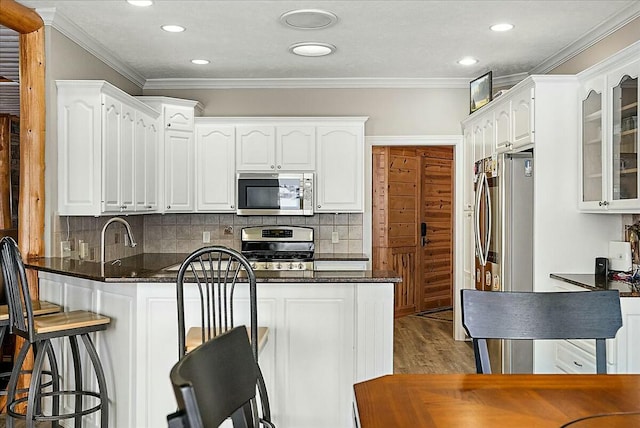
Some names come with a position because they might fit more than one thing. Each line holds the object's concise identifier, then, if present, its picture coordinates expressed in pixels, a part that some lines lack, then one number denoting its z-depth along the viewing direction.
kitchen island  3.17
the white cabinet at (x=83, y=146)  4.04
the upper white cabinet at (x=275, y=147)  5.68
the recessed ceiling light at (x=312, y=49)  4.68
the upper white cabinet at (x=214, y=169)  5.75
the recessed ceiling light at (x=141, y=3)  3.69
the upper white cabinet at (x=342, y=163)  5.66
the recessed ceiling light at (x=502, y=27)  4.18
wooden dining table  1.34
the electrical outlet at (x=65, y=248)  4.09
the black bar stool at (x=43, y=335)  2.87
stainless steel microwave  5.68
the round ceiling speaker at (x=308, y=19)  3.92
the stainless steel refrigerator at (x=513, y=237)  4.14
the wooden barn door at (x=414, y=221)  7.27
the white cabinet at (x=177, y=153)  5.51
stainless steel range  5.84
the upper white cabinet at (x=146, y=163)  4.89
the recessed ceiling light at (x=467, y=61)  5.14
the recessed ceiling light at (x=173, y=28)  4.22
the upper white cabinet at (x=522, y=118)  4.07
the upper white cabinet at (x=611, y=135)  3.39
